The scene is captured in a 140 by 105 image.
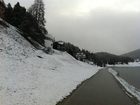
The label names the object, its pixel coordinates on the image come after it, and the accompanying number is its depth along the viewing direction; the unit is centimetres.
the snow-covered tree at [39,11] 3967
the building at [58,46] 4275
